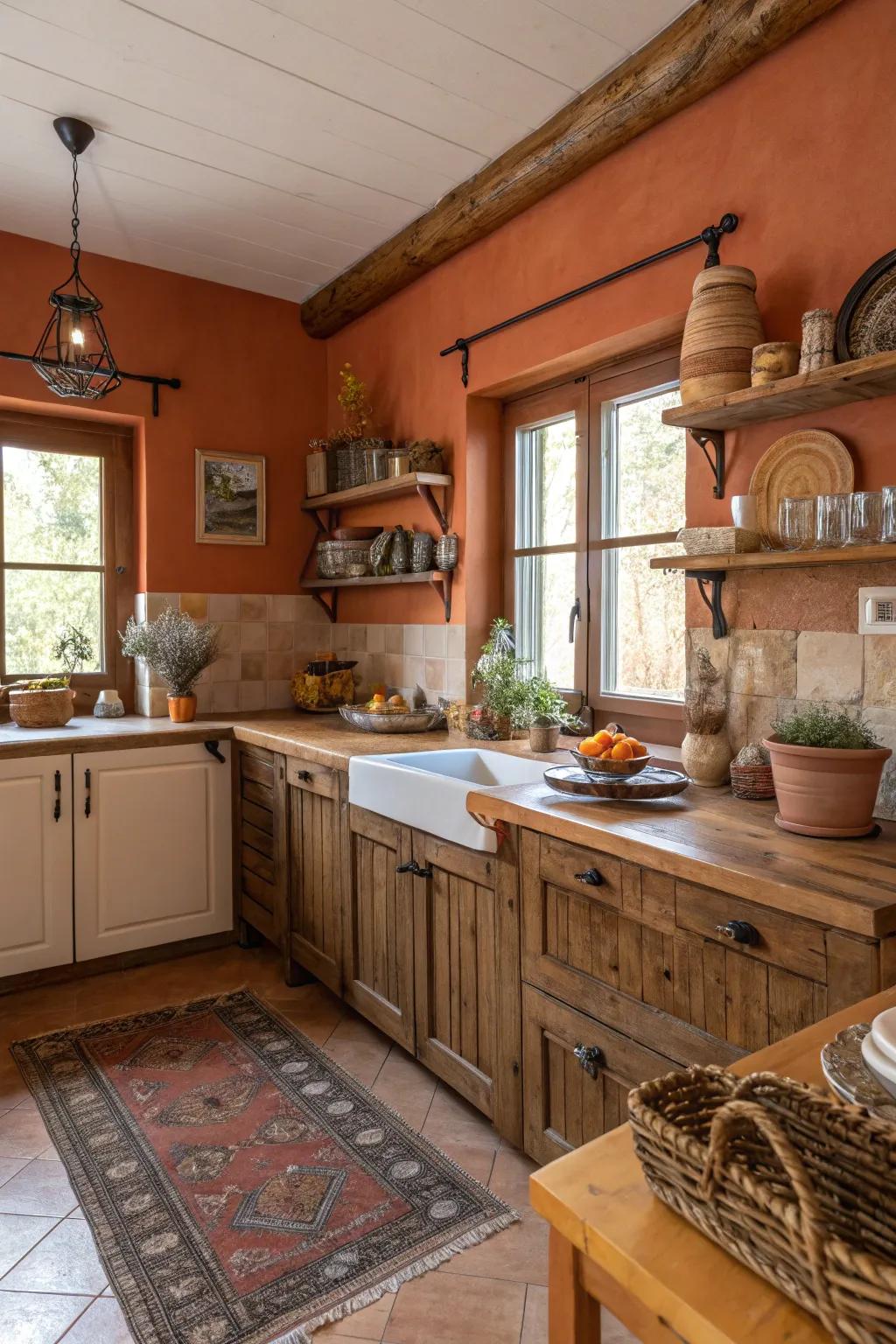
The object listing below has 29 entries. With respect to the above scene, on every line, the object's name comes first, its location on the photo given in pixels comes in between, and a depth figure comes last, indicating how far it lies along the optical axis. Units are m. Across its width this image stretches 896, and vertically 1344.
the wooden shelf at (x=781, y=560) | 1.70
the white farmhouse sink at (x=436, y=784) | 2.10
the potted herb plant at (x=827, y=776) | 1.57
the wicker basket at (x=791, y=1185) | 0.54
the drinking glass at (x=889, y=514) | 1.69
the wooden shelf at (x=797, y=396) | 1.72
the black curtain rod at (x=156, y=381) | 3.69
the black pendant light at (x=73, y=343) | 2.70
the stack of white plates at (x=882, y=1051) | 0.75
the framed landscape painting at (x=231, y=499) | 3.91
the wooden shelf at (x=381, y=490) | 3.23
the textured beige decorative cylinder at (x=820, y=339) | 1.84
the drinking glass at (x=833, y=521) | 1.78
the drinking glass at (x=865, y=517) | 1.74
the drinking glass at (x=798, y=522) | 1.86
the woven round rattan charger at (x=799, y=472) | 1.94
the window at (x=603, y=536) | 2.63
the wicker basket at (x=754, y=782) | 1.94
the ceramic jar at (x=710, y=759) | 2.09
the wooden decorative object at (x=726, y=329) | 2.02
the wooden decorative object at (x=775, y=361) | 1.91
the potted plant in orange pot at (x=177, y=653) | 3.51
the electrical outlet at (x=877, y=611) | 1.79
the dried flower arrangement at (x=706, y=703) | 2.11
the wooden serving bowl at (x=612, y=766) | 1.99
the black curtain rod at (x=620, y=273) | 2.19
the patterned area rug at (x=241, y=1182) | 1.66
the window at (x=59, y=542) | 3.58
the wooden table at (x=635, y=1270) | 0.59
